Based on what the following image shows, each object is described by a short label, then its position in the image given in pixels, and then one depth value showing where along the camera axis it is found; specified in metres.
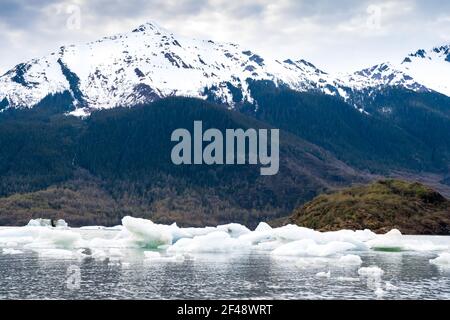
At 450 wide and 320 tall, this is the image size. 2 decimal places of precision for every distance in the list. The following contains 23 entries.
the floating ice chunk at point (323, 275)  70.31
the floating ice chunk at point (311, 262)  81.94
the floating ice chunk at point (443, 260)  87.06
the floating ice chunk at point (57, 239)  115.05
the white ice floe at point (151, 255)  94.53
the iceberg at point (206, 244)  104.00
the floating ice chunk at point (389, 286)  62.27
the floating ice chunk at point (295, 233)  122.12
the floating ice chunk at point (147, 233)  106.56
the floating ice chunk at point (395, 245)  121.88
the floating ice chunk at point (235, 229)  148.88
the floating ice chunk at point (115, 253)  97.96
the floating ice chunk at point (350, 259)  87.06
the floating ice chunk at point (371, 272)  72.54
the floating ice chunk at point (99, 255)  92.90
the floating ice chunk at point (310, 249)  95.56
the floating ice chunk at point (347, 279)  67.38
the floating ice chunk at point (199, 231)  144.10
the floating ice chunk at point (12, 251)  103.43
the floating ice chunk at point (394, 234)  131.82
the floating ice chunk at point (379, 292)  56.97
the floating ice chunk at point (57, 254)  95.50
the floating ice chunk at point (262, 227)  141.18
